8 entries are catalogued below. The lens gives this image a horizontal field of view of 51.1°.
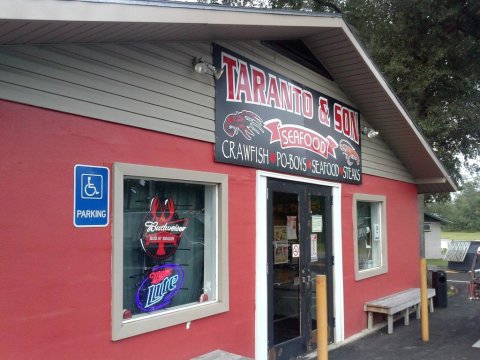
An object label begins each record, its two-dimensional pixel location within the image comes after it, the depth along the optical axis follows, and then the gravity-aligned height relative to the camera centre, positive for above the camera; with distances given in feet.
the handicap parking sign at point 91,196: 13.12 +0.87
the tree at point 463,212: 265.75 +7.11
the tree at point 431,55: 42.04 +14.73
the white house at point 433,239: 115.75 -3.14
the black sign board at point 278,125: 18.83 +4.43
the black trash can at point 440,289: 37.29 -4.73
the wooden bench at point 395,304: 27.81 -4.50
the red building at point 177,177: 12.03 +1.65
